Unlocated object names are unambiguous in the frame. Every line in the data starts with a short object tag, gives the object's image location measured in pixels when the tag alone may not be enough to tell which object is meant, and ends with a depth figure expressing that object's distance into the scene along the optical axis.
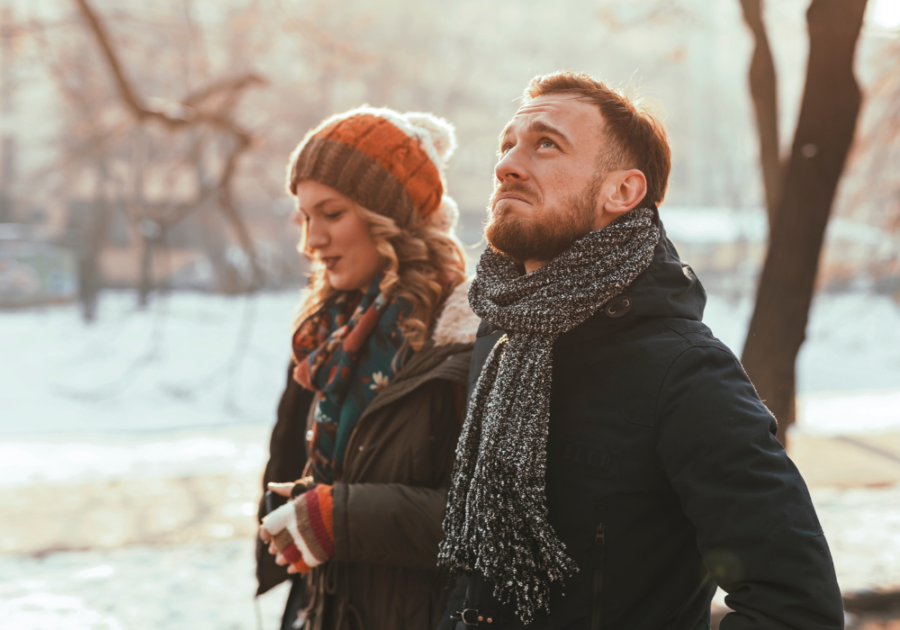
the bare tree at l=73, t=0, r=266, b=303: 6.02
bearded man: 1.23
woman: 1.95
